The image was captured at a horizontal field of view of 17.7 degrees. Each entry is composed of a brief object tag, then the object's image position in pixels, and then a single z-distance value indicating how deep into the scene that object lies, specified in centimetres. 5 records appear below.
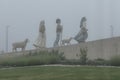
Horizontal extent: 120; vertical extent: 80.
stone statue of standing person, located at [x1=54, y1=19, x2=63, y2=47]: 3587
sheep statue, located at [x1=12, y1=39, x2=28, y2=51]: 3641
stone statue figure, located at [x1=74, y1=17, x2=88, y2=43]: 3344
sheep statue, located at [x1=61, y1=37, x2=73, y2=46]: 3534
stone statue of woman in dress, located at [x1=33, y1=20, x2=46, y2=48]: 3637
